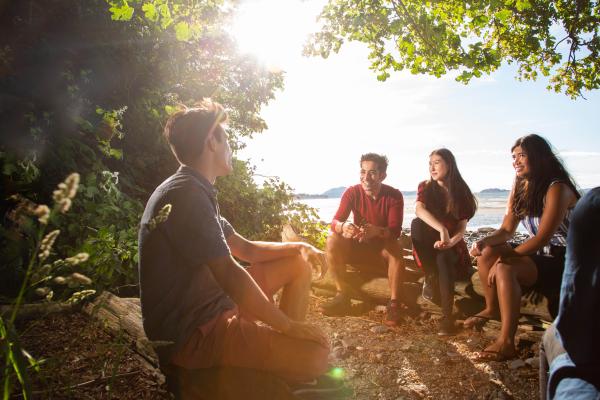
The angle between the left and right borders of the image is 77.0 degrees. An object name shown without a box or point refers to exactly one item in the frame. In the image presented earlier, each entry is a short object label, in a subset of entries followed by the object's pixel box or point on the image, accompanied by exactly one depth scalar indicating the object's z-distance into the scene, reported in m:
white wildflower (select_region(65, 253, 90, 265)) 0.96
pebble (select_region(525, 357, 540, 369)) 3.25
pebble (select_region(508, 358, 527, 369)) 3.24
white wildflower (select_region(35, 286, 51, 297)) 1.00
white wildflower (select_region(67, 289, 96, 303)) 1.19
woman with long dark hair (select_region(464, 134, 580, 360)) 3.46
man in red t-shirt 5.03
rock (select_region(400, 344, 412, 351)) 3.82
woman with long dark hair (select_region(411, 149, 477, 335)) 4.49
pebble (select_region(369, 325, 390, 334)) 4.34
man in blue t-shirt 1.87
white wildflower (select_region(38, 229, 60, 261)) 0.92
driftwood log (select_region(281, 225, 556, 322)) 3.79
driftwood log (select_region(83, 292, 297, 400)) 1.90
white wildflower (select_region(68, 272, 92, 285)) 0.99
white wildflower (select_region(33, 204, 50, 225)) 0.84
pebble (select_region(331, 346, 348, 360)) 3.67
